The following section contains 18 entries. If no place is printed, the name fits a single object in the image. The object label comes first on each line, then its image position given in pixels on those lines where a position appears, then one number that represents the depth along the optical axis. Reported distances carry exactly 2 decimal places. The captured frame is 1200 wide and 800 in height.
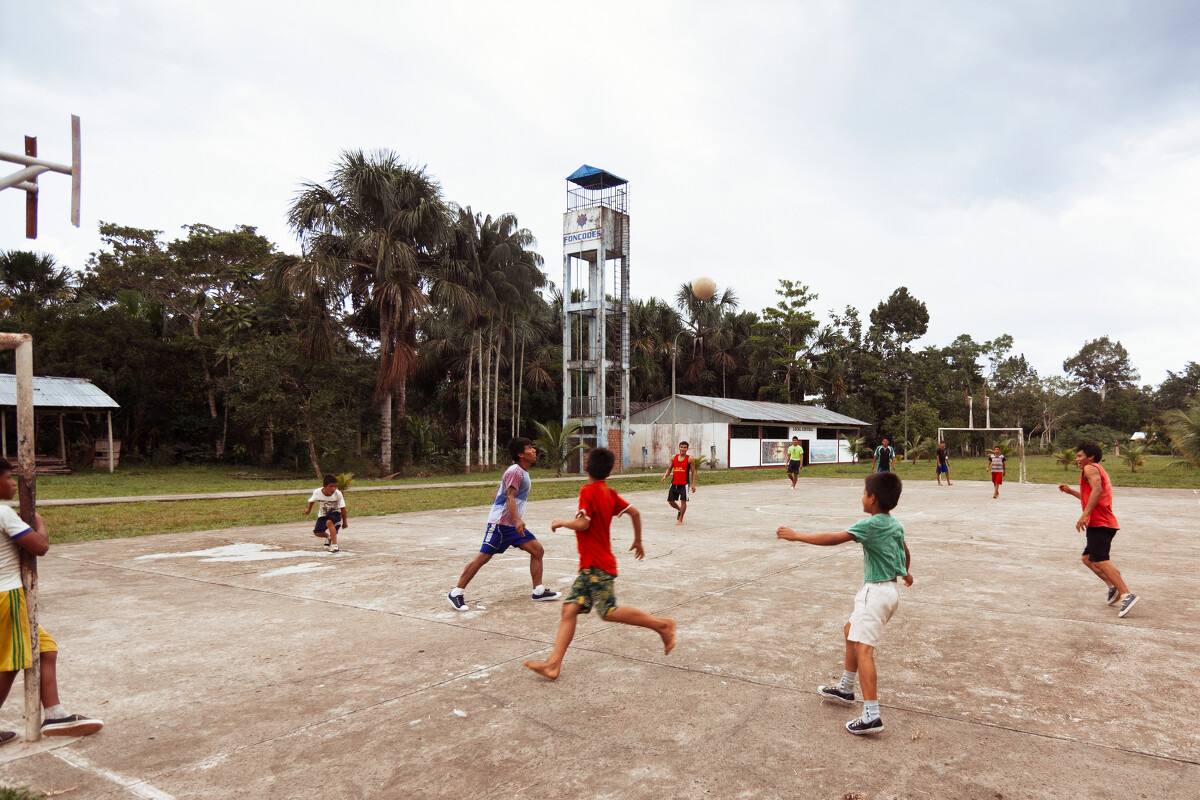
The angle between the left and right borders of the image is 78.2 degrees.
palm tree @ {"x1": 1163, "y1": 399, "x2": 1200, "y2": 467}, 24.48
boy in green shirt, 3.96
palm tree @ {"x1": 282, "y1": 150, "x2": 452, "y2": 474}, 27.06
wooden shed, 25.45
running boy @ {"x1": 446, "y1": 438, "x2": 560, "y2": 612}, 6.36
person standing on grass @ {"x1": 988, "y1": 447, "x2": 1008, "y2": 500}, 18.71
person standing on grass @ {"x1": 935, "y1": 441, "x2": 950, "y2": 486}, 22.98
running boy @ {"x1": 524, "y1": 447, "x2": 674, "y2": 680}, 4.52
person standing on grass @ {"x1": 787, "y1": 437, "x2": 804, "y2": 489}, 21.68
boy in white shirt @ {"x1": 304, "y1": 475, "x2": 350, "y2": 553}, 9.53
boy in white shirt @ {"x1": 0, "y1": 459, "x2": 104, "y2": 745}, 3.54
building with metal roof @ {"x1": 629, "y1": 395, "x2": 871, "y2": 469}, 35.62
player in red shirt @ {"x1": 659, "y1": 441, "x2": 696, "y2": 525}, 12.93
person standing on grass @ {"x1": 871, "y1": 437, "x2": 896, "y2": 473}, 18.88
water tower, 31.88
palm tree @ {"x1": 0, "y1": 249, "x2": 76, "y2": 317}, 31.59
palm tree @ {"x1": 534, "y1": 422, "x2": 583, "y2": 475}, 28.97
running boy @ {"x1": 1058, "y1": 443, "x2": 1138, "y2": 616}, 6.42
